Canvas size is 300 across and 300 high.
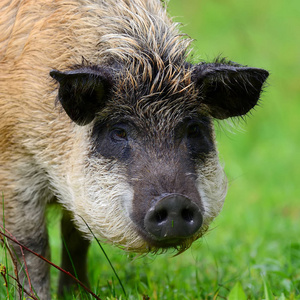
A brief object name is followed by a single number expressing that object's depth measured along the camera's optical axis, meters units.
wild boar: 8.80
